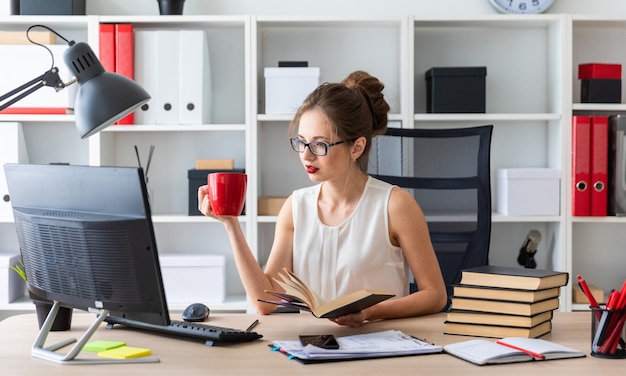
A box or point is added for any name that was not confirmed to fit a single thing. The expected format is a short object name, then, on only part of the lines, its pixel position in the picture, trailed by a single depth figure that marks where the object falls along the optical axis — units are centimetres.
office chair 235
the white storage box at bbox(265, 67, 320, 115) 311
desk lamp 159
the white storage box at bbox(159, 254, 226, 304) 313
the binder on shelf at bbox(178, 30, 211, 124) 311
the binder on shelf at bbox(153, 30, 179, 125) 311
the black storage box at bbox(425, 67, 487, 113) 311
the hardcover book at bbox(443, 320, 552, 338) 153
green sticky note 145
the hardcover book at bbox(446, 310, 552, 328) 153
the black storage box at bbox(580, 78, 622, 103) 314
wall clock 321
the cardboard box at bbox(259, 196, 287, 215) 314
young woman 195
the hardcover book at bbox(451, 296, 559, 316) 153
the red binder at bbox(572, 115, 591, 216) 304
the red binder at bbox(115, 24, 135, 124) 309
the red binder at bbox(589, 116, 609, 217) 303
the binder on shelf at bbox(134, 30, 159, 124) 312
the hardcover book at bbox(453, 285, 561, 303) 153
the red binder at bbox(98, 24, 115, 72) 310
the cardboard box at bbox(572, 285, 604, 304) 309
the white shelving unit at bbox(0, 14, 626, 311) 333
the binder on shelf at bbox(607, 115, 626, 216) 302
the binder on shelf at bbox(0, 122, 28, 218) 317
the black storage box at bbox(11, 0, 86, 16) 316
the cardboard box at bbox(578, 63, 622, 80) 313
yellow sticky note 139
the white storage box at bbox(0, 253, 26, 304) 313
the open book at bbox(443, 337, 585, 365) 136
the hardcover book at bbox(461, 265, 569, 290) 154
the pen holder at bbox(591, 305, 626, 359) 139
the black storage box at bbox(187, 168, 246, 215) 314
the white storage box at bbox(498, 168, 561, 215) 308
